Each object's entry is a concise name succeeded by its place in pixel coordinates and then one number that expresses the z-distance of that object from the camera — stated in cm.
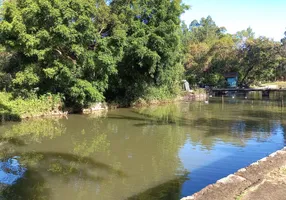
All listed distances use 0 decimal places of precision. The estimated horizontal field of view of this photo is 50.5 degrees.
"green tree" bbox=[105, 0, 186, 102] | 2591
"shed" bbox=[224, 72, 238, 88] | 5162
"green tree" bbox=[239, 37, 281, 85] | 4427
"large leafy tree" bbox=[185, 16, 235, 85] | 4969
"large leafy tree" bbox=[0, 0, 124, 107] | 2011
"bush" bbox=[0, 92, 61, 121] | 1967
